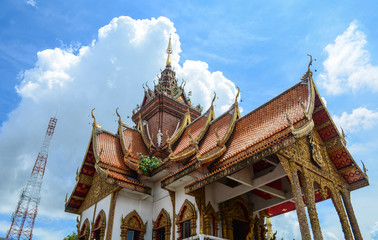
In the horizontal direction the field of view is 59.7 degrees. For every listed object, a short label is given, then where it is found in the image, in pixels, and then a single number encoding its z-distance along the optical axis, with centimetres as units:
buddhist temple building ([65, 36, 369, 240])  840
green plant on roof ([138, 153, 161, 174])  1105
